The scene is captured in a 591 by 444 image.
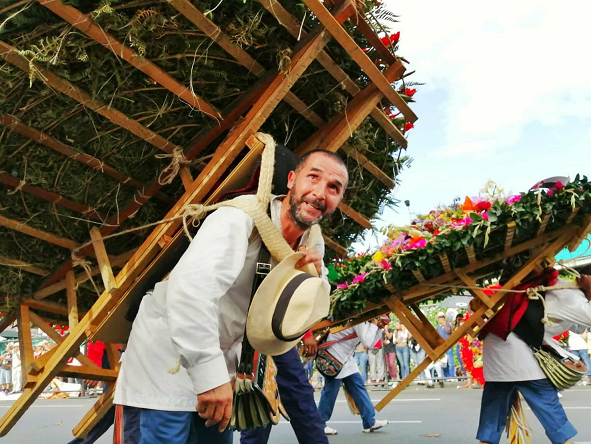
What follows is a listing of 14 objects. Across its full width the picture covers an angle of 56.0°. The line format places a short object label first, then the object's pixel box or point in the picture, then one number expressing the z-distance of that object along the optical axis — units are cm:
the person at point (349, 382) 657
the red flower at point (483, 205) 397
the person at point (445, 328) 1248
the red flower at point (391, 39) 318
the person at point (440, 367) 1407
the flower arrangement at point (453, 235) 368
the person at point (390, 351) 1378
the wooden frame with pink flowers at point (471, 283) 388
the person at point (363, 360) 1348
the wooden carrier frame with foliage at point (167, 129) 271
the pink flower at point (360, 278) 453
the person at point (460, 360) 1361
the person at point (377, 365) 1436
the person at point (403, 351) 1322
